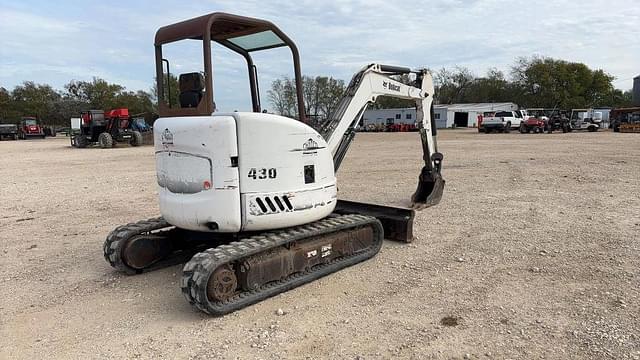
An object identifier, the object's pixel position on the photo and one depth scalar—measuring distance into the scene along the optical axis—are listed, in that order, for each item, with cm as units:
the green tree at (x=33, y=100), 6606
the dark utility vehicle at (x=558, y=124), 4178
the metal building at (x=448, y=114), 6431
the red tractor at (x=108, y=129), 3106
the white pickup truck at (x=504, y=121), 4225
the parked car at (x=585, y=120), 4321
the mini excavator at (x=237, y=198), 468
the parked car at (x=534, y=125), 4084
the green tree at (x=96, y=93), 6738
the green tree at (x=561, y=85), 6253
